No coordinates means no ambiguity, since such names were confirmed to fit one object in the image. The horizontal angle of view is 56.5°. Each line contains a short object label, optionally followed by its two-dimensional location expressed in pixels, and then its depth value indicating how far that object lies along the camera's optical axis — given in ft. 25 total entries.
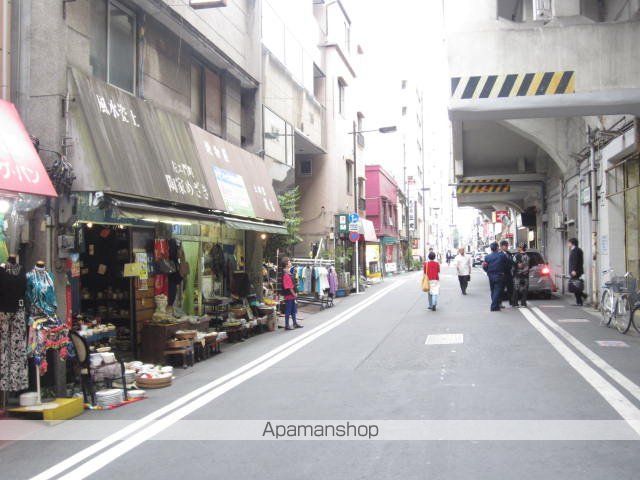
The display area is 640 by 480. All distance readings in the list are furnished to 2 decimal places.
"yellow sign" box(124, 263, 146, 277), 36.14
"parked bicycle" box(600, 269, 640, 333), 40.86
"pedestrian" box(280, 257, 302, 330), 48.53
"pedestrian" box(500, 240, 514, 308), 56.29
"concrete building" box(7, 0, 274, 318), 27.07
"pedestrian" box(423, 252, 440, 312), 57.16
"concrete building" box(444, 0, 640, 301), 33.47
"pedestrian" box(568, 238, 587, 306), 57.16
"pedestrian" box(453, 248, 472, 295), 76.33
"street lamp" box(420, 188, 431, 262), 270.73
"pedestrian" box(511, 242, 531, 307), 58.29
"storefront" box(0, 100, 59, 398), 23.28
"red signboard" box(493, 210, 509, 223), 179.93
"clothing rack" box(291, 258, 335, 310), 68.49
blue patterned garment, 24.30
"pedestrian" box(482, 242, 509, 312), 54.70
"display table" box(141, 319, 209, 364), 34.60
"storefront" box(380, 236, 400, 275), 161.89
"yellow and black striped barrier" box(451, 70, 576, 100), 33.88
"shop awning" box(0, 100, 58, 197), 22.90
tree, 74.95
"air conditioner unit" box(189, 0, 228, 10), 38.40
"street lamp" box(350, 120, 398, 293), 91.45
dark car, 67.05
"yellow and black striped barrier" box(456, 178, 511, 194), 92.02
